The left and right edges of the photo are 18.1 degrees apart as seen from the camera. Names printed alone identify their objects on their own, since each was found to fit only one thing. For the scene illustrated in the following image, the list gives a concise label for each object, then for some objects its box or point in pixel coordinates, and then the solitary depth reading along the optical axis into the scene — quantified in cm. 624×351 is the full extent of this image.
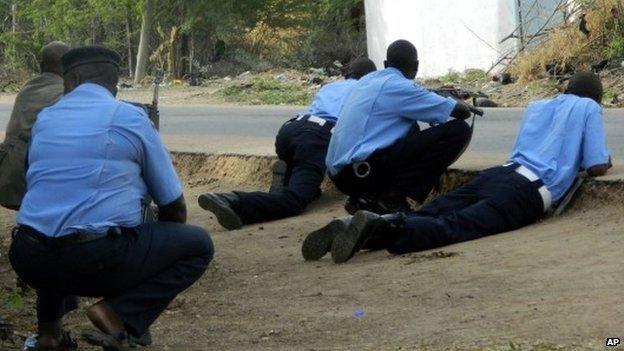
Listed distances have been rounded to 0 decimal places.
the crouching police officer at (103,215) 762
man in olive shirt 1113
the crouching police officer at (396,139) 1295
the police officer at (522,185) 1150
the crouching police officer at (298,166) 1420
